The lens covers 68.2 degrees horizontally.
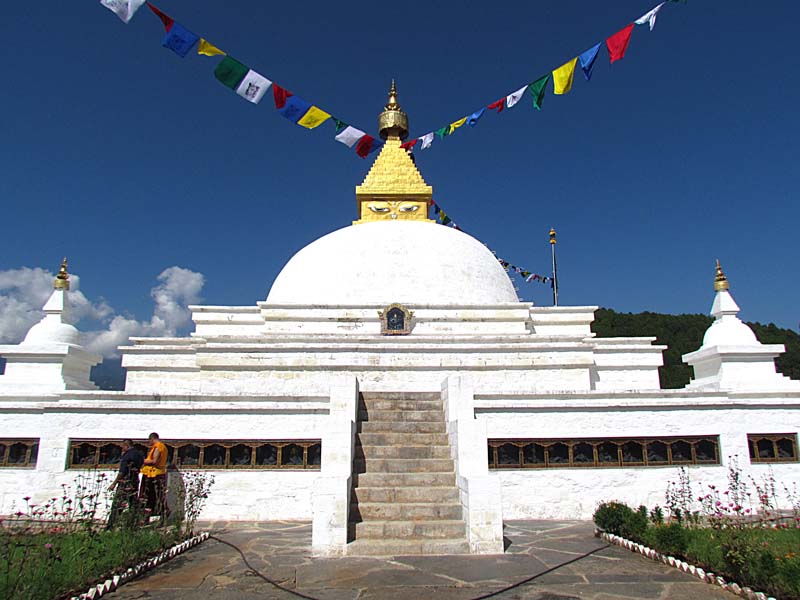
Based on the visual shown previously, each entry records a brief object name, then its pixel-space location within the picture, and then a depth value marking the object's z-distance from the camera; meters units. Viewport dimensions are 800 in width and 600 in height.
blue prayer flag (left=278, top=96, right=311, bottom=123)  13.09
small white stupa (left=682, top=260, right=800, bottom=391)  11.97
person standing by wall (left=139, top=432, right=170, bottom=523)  8.20
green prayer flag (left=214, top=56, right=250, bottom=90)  11.38
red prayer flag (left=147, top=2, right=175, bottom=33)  10.30
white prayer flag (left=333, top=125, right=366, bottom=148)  15.05
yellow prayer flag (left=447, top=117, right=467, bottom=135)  14.71
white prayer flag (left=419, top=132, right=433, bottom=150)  16.56
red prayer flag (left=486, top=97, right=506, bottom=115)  13.16
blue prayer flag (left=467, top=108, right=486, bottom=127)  14.02
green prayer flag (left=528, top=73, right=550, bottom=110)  11.77
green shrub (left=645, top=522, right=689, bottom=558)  6.22
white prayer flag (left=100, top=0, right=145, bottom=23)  9.06
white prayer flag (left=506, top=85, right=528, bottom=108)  12.62
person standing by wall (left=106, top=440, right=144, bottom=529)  7.50
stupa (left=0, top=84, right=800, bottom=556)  7.60
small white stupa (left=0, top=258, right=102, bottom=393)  11.71
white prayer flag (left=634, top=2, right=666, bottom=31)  9.93
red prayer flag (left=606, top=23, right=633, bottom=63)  10.33
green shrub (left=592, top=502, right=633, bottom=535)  7.41
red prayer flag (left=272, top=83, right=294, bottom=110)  12.79
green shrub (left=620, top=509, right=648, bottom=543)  7.01
